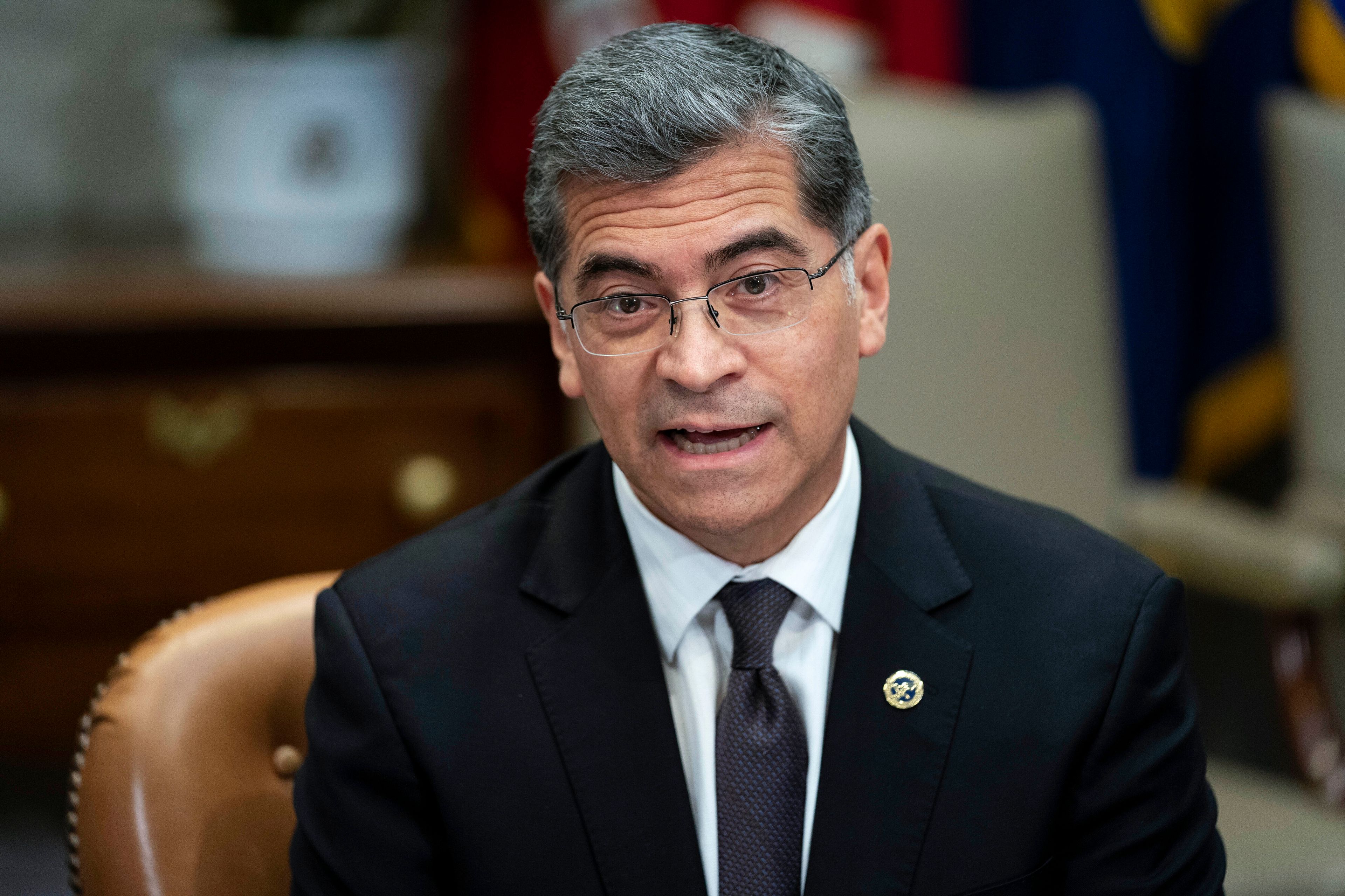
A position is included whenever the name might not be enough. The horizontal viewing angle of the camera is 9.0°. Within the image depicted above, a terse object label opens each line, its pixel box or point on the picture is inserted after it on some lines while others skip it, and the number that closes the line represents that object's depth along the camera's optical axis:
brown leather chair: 4.27
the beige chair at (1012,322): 4.85
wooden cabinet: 4.90
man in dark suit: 4.22
